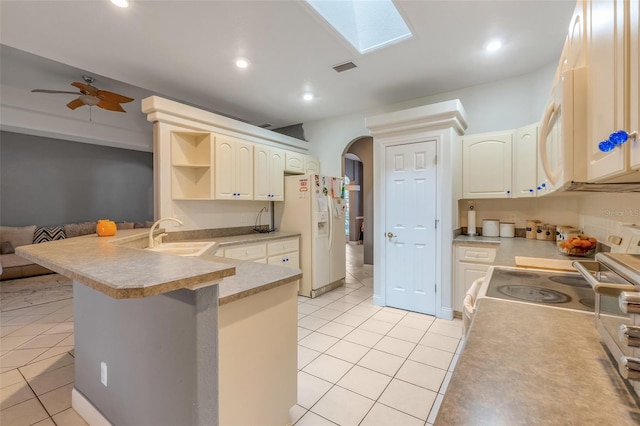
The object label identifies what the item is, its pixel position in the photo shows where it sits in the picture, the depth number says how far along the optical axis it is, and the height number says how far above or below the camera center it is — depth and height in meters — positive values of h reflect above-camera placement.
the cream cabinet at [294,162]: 4.53 +0.78
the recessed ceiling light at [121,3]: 2.04 +1.52
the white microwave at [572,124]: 0.91 +0.29
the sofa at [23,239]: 4.60 -0.50
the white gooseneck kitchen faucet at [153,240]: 2.36 -0.26
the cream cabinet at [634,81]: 0.59 +0.28
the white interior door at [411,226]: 3.26 -0.19
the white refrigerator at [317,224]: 4.09 -0.21
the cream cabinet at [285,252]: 3.84 -0.59
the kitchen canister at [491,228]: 3.36 -0.22
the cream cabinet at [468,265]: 2.96 -0.60
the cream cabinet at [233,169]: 3.57 +0.55
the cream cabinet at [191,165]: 3.36 +0.54
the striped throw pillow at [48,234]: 5.01 -0.42
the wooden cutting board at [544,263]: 1.71 -0.34
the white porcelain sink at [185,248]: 2.46 -0.34
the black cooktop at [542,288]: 1.14 -0.37
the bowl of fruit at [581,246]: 1.99 -0.26
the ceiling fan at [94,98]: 3.46 +1.47
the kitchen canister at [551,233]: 3.02 -0.25
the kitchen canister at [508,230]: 3.29 -0.24
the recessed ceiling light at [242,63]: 2.91 +1.56
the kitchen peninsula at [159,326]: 1.03 -0.54
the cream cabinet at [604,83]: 0.67 +0.34
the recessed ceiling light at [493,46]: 2.65 +1.58
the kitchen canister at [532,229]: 3.14 -0.22
